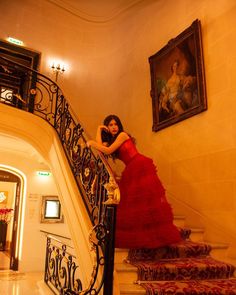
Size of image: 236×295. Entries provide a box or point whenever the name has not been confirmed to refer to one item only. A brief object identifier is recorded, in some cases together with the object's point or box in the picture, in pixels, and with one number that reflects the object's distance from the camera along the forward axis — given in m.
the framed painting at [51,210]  7.33
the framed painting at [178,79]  4.35
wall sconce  6.51
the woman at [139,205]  2.65
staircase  2.30
